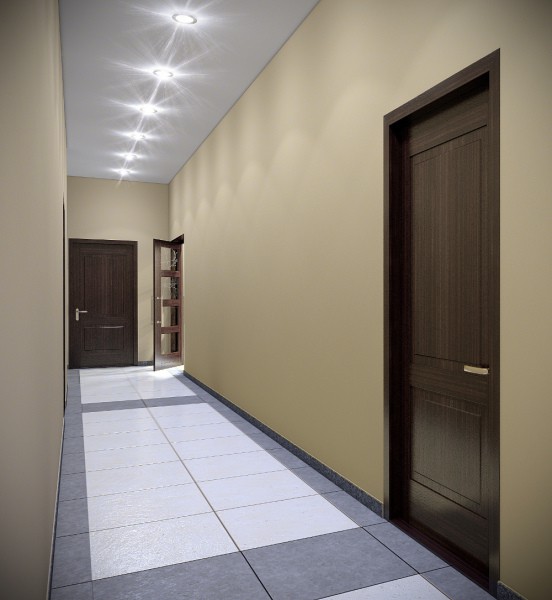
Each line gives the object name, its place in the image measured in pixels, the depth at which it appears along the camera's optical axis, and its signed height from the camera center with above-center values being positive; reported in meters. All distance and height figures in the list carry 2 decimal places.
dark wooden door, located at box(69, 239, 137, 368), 9.17 -0.18
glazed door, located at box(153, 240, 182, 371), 8.57 -0.17
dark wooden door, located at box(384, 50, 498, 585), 2.33 -0.17
